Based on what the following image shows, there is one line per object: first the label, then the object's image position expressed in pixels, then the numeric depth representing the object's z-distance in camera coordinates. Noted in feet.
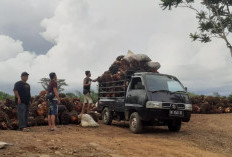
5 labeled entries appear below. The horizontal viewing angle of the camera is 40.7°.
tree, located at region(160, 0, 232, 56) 76.84
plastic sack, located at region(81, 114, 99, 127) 41.01
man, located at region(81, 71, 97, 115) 44.70
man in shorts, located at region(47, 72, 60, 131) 35.29
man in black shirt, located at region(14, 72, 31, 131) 35.09
